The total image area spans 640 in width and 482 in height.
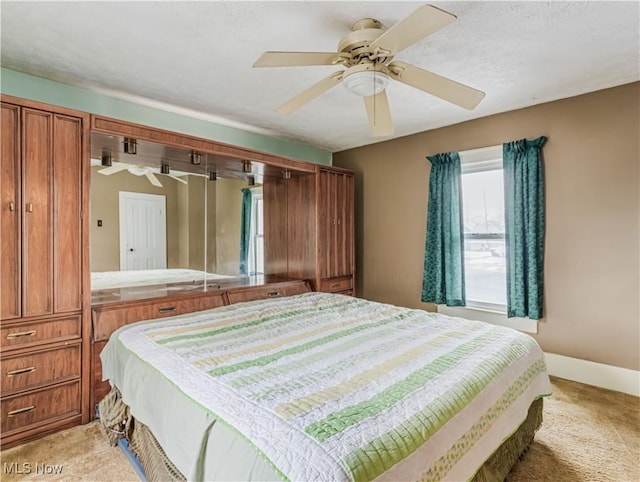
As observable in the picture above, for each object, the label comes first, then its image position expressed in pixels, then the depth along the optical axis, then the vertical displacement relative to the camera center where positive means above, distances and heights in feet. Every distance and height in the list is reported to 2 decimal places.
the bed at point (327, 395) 3.32 -1.93
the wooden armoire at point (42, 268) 6.89 -0.55
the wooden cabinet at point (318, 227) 13.26 +0.53
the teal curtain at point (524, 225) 10.41 +0.42
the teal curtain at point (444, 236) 12.12 +0.09
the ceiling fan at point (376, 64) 4.92 +2.99
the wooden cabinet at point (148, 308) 7.97 -1.82
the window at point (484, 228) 11.60 +0.35
